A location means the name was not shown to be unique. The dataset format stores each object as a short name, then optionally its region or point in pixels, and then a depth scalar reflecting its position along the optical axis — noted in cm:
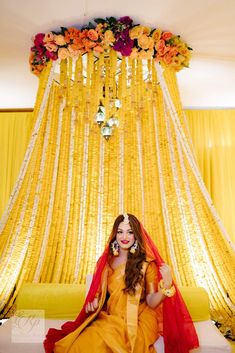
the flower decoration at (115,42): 308
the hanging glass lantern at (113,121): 322
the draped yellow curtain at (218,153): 467
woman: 205
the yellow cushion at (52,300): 283
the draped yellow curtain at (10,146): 487
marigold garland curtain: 308
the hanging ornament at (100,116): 321
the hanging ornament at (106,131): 322
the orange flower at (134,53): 315
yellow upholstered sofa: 265
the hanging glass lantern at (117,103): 327
